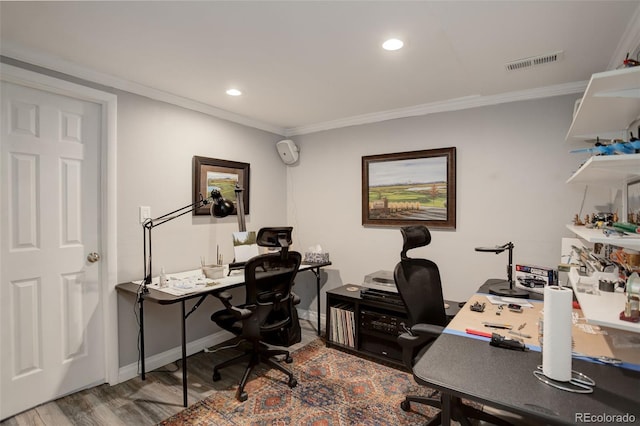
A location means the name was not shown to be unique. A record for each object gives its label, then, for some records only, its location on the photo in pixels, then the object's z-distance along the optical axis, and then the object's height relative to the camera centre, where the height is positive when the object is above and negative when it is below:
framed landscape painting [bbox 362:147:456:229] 3.09 +0.19
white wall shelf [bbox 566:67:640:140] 1.18 +0.47
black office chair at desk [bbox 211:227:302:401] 2.34 -0.77
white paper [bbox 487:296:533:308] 2.08 -0.61
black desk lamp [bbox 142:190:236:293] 2.62 -0.11
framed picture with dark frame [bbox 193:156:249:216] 3.10 +0.29
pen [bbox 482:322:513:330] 1.68 -0.61
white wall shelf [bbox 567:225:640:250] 1.13 -0.11
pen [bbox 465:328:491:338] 1.56 -0.61
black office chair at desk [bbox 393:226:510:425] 1.81 -0.63
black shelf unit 2.87 -1.09
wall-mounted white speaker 3.92 +0.69
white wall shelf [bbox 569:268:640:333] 1.08 -0.38
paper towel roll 1.13 -0.43
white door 2.13 -0.29
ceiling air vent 2.09 +0.98
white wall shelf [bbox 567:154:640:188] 1.18 +0.17
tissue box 3.57 -0.55
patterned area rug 2.12 -1.38
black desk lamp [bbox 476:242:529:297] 2.23 -0.58
